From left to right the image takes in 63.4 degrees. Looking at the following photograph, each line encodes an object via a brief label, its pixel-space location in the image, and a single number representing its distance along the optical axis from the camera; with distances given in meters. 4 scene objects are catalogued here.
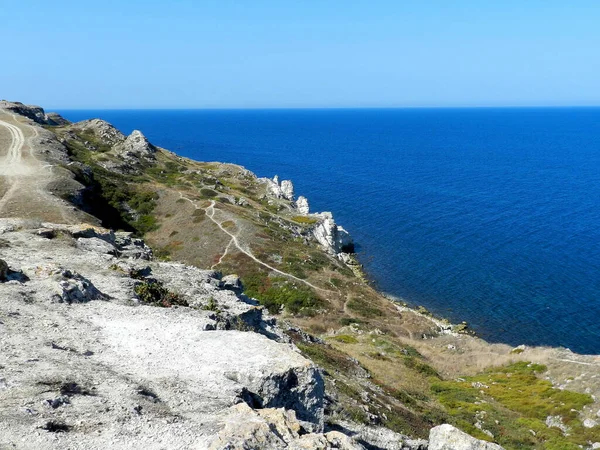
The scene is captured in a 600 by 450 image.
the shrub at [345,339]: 48.58
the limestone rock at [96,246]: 33.66
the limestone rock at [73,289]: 22.99
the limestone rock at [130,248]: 36.47
